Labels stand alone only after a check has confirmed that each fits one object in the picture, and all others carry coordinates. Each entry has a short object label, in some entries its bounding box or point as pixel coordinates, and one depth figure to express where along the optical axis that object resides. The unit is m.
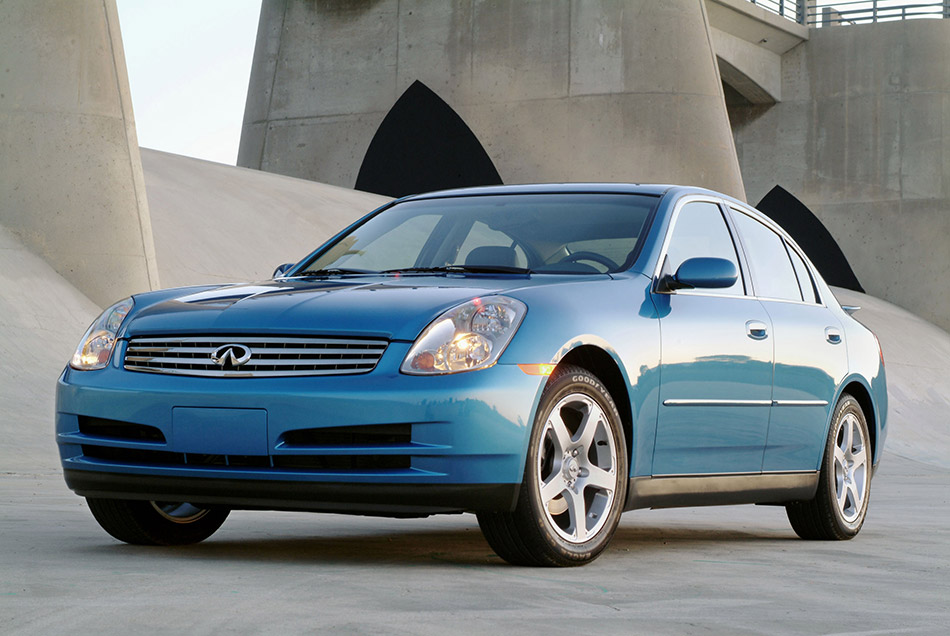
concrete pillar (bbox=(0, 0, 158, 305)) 14.75
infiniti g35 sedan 5.02
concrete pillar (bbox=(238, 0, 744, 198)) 28.64
